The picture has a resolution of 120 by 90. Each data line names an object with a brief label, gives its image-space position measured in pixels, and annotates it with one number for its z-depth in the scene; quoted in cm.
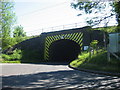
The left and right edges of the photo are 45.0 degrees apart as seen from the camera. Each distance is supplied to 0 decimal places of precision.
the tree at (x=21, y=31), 6594
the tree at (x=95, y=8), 1032
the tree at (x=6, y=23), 2394
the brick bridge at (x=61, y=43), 2118
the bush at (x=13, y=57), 2639
